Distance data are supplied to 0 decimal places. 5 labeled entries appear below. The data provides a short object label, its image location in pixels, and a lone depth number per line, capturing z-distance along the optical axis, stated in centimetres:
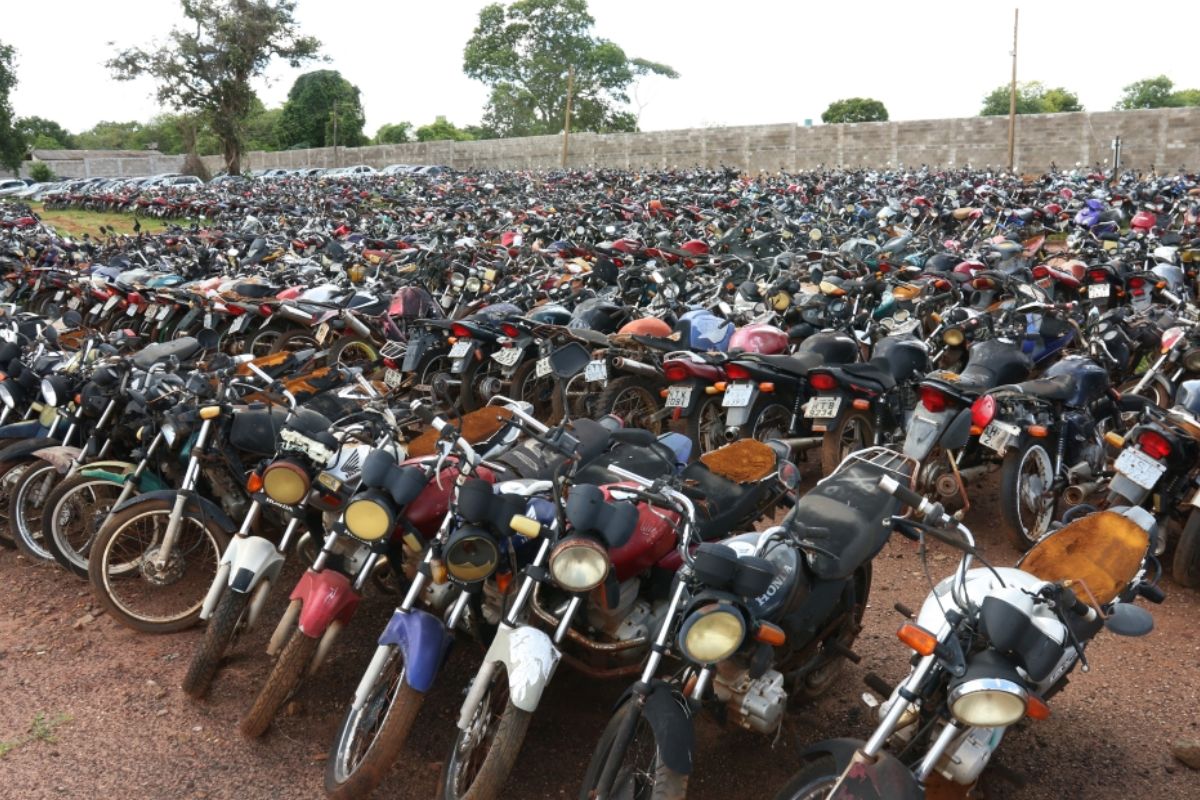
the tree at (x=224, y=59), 4100
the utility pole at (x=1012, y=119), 2264
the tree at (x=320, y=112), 5246
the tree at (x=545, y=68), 5781
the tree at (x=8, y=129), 3510
